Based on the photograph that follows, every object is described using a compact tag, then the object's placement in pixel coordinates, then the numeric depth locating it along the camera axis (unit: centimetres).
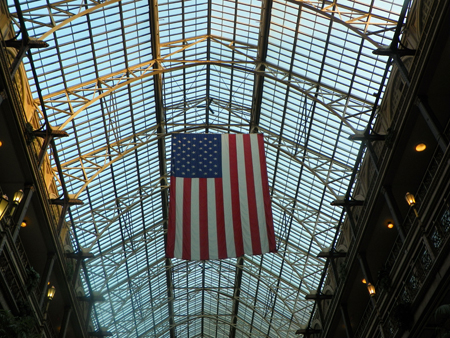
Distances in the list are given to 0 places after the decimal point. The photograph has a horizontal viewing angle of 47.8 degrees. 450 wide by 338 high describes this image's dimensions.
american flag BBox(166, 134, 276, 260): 2203
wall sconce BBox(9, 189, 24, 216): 2048
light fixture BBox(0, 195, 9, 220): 1926
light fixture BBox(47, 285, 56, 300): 2823
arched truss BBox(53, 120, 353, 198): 3362
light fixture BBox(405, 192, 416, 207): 2205
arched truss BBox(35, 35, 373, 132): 2948
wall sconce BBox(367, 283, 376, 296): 2648
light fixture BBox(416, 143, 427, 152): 2419
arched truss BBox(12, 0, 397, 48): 2462
